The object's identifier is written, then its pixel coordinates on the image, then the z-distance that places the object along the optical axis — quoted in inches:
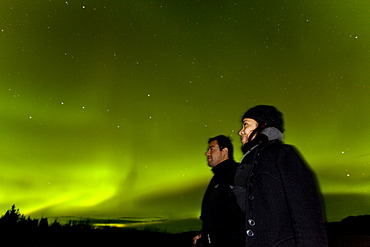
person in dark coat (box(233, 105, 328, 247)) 71.1
